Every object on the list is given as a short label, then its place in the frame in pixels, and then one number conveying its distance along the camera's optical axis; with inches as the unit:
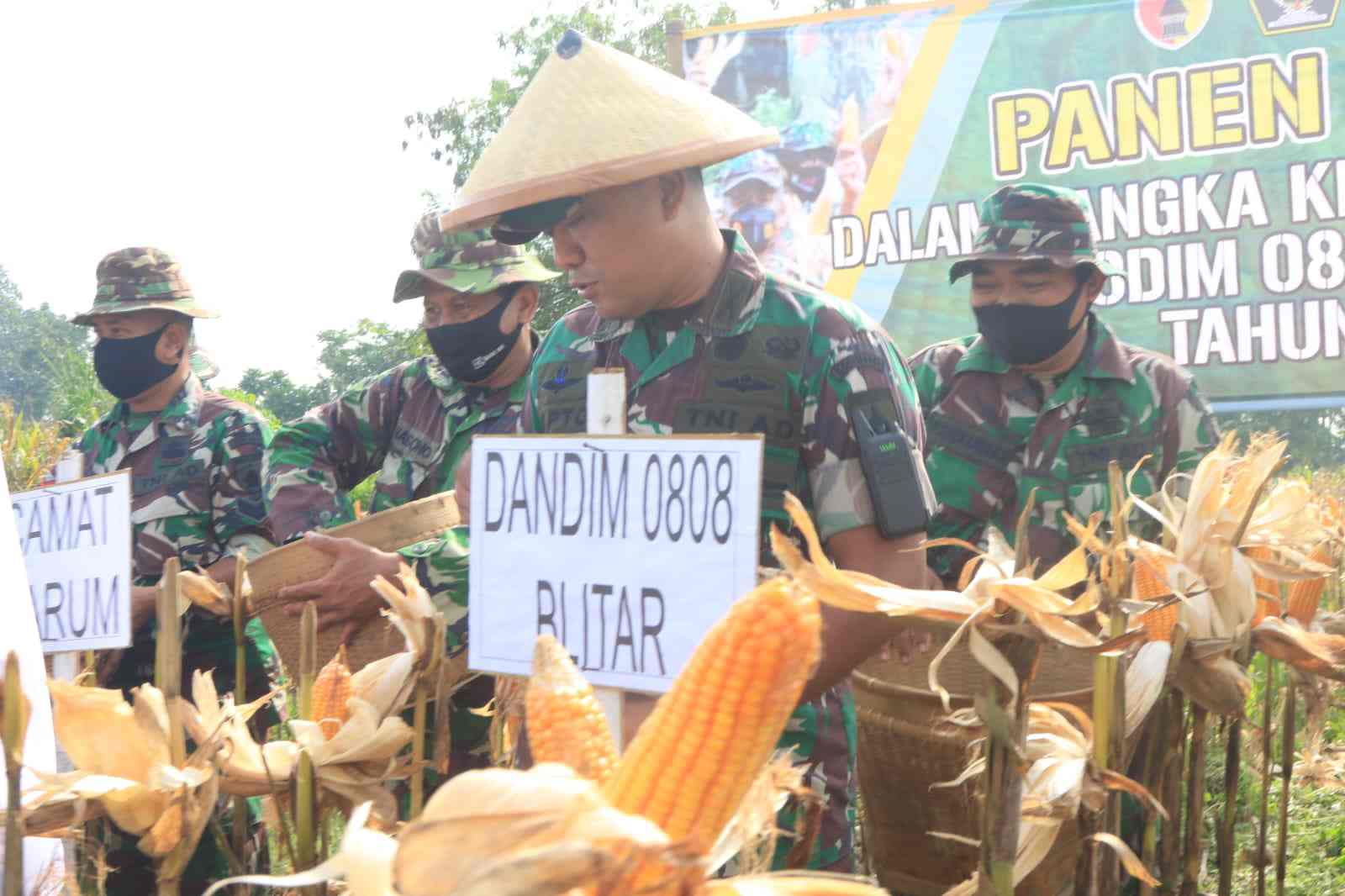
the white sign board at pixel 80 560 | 99.5
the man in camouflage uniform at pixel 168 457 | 146.1
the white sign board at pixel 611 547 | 60.4
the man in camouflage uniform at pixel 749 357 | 76.2
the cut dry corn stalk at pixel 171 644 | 59.1
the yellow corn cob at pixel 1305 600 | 107.7
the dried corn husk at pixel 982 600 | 51.1
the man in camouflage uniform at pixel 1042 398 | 131.1
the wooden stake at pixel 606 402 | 66.1
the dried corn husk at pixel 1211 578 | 74.2
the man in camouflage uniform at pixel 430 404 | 130.0
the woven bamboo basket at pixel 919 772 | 113.3
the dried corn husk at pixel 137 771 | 63.9
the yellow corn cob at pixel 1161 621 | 78.7
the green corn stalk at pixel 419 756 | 71.6
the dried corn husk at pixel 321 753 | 69.9
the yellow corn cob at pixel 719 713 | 34.3
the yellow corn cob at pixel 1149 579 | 77.5
